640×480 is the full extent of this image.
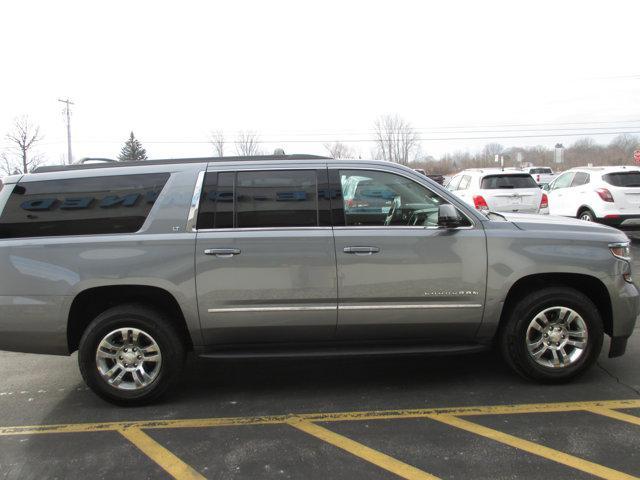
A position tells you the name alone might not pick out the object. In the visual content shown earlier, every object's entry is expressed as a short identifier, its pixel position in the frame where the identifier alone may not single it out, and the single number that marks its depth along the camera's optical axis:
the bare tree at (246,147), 60.75
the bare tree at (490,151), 83.28
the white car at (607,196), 10.80
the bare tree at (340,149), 60.99
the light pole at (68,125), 49.80
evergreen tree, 65.08
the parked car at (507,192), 10.95
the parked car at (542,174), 35.41
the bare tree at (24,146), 50.88
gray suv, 3.84
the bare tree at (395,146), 71.06
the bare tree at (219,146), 56.60
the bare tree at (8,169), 56.19
